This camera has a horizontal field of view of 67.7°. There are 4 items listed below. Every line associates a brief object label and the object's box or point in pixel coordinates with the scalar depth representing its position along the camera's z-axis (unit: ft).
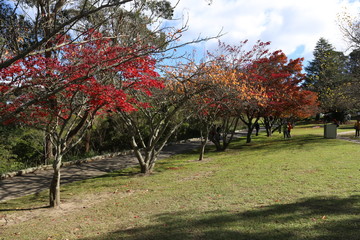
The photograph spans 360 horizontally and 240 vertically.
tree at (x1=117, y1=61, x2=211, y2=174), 31.59
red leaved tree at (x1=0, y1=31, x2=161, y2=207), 19.62
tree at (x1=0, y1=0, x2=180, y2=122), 11.83
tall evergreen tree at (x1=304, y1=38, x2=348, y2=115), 87.20
